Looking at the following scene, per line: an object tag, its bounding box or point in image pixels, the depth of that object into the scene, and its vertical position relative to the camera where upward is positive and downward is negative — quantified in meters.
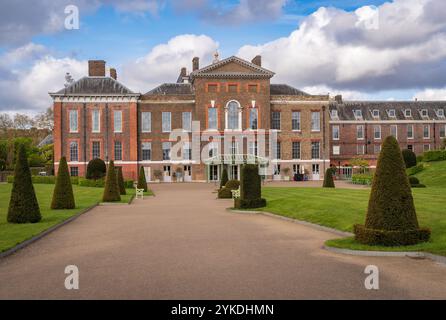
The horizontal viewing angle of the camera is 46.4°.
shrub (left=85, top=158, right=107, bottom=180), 48.00 -0.12
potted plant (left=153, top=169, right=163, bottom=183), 59.25 -0.70
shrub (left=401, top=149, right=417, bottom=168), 47.97 +0.50
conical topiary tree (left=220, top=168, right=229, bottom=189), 38.92 -0.83
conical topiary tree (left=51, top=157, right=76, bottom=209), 23.70 -1.00
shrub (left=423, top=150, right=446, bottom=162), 48.06 +0.83
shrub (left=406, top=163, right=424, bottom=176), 45.20 -0.48
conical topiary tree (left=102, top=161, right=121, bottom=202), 29.48 -1.16
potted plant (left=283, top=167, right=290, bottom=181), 60.60 -0.86
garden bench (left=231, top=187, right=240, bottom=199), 31.24 -1.56
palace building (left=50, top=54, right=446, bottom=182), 58.12 +4.91
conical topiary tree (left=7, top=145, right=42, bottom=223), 17.42 -0.96
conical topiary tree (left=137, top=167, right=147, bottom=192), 40.33 -1.08
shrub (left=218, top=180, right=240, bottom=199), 33.00 -1.41
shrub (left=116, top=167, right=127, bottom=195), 37.41 -1.07
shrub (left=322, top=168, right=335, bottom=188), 39.62 -1.18
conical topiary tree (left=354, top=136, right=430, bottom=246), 11.95 -1.06
